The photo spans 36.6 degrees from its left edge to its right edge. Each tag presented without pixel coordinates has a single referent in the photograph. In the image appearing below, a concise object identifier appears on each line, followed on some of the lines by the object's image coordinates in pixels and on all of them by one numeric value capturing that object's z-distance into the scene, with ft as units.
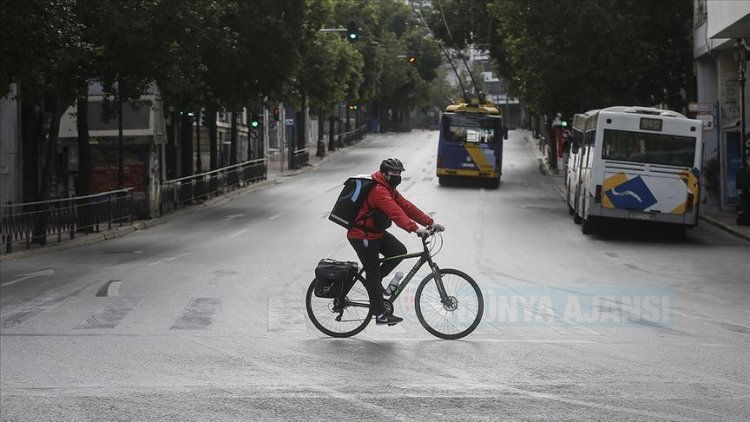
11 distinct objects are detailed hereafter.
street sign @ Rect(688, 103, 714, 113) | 98.48
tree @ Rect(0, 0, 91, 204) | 68.23
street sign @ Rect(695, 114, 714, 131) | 97.18
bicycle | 37.65
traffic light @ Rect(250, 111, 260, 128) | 162.40
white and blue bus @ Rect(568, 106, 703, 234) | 84.02
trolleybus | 156.15
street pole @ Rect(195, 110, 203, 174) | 154.40
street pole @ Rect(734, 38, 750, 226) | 93.04
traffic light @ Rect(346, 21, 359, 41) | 118.83
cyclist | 36.40
